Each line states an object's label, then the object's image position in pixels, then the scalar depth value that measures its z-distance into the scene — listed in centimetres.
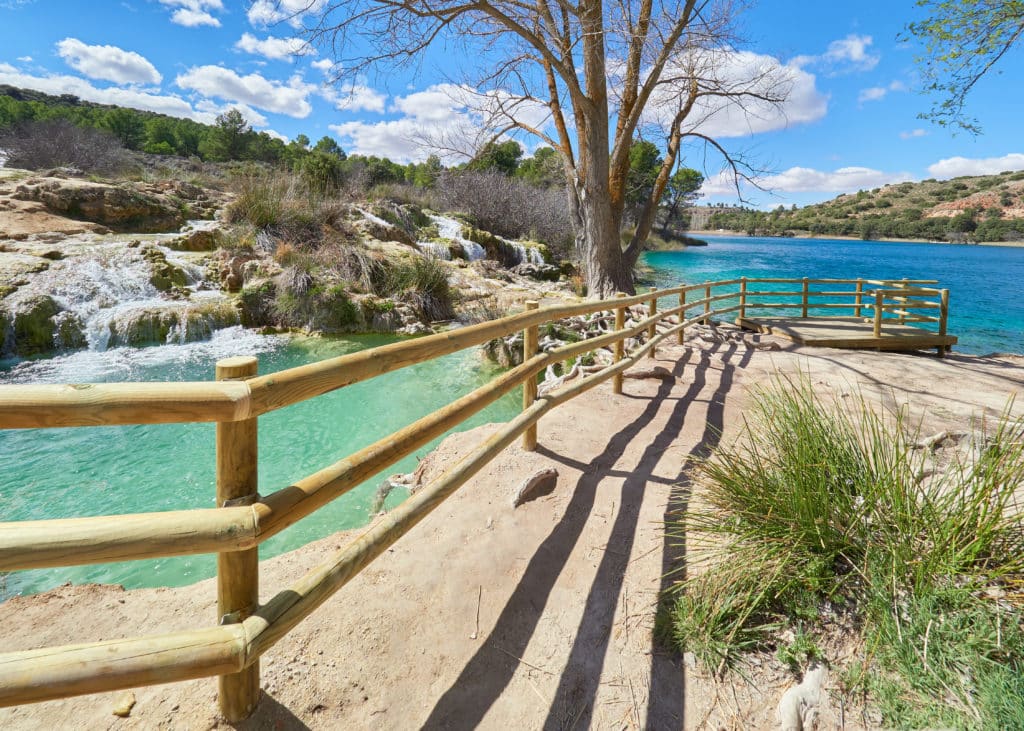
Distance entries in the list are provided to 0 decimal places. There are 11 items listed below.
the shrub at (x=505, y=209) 2238
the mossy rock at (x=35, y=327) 853
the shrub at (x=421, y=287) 1154
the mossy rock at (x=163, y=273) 1054
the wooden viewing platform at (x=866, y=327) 931
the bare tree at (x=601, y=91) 782
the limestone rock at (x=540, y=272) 1720
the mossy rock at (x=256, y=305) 1052
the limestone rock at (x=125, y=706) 175
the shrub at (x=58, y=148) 1881
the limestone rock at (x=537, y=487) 324
